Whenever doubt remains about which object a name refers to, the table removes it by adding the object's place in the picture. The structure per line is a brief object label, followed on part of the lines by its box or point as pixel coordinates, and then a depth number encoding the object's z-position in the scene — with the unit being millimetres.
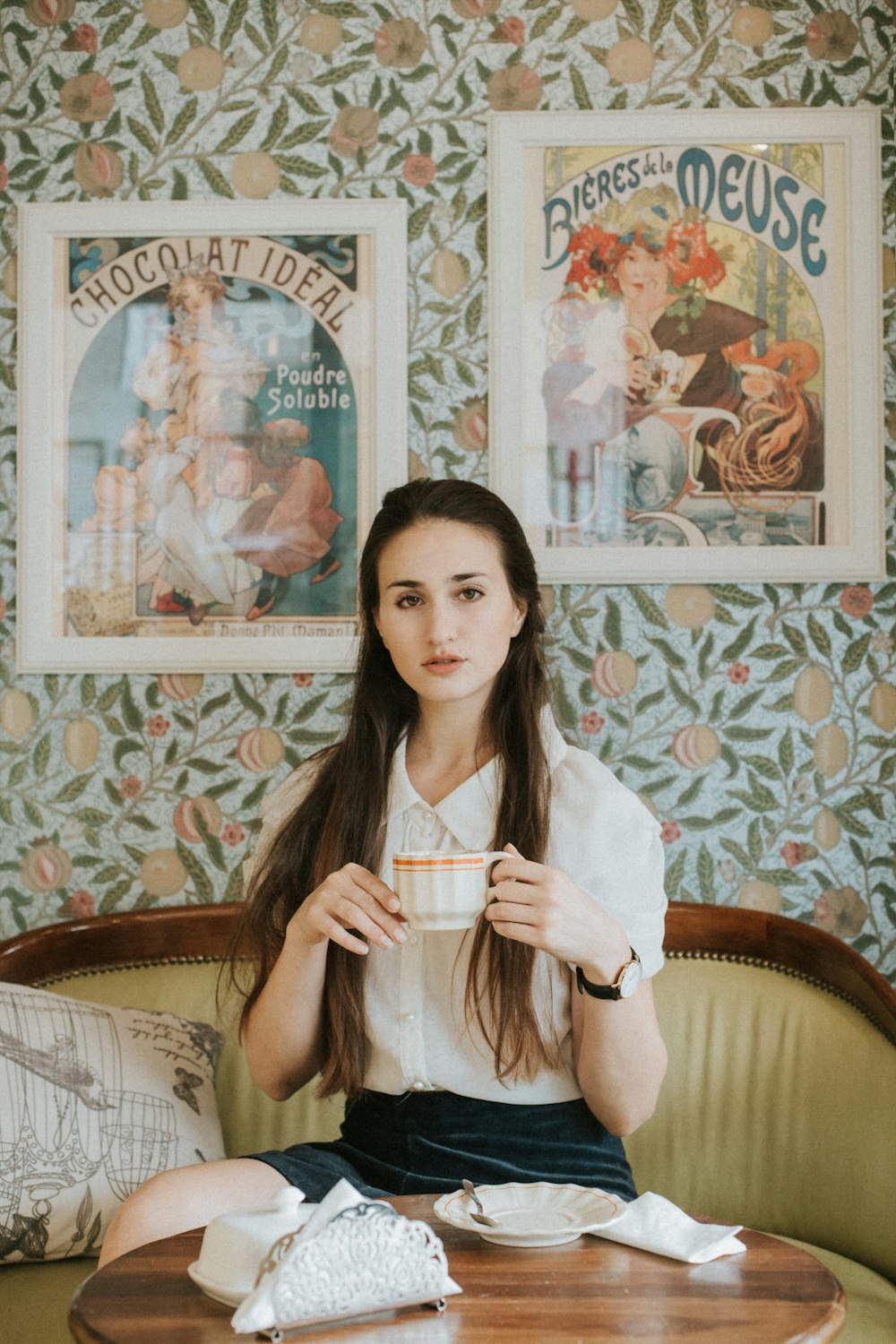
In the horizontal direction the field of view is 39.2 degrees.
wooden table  1028
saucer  1197
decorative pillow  1844
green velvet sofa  1897
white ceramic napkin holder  1019
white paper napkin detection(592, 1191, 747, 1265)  1182
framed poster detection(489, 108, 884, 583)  2295
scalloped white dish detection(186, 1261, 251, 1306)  1065
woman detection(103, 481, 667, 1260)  1461
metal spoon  1210
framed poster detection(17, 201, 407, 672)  2324
